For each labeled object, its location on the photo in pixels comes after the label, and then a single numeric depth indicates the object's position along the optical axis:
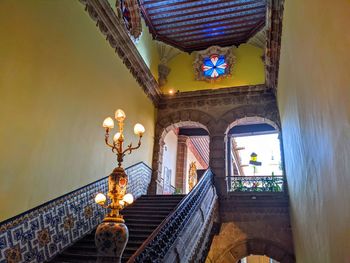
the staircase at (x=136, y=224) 5.33
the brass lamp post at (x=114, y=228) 3.66
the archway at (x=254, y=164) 9.27
